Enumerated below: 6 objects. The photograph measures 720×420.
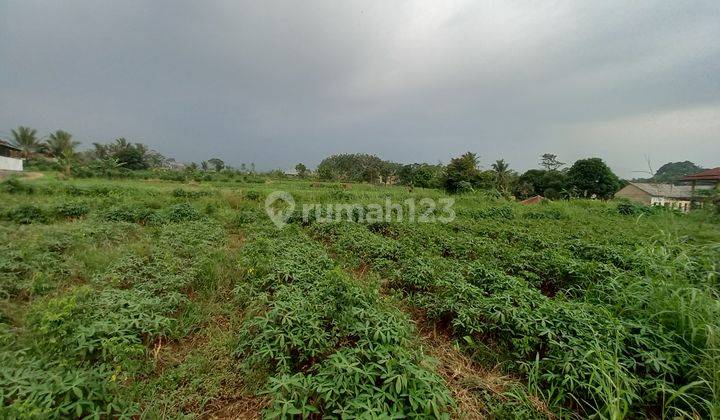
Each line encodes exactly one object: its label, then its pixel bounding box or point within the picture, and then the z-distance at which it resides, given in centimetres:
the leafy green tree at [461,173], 2427
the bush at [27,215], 692
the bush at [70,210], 764
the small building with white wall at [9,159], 2131
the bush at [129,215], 724
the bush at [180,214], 749
